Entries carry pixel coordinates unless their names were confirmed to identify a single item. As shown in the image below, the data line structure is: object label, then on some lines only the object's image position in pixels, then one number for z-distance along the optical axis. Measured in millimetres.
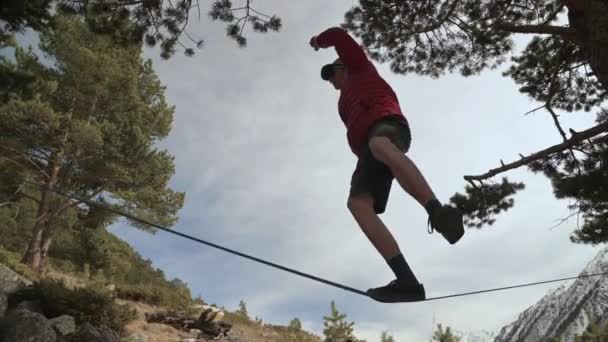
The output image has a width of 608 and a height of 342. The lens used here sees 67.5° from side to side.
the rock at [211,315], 10615
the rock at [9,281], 7859
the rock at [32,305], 7255
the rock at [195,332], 9977
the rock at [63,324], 6562
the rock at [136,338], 7678
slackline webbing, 2256
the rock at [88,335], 6375
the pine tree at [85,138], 14320
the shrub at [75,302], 7531
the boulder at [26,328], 5781
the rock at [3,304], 6799
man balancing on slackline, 2082
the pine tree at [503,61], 6344
